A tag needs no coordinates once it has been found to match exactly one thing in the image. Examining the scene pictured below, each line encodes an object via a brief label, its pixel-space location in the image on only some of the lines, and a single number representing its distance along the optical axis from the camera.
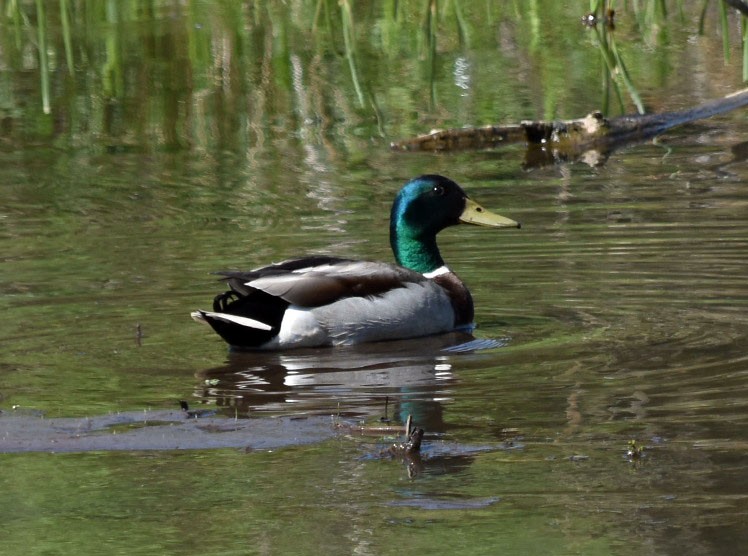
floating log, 28.77
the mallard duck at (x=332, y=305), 17.62
